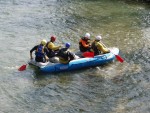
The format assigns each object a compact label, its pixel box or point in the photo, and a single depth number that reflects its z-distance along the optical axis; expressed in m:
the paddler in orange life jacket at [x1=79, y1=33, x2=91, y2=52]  17.78
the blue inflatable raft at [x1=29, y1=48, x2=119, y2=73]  16.41
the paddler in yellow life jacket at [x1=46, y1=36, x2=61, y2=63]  16.99
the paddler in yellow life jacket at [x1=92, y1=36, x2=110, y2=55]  17.59
